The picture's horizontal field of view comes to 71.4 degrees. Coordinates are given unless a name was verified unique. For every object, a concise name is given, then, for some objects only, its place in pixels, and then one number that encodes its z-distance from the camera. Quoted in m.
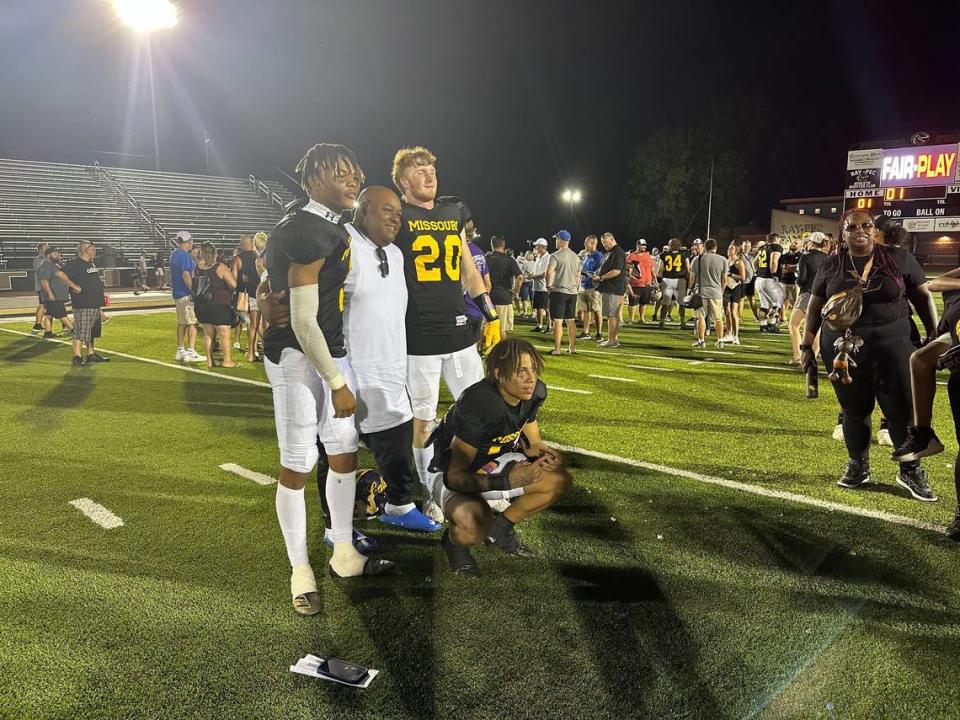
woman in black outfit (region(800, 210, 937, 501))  4.30
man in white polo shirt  3.55
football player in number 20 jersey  3.96
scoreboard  28.66
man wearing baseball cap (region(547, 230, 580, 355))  10.95
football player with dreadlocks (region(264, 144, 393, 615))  2.78
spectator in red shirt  15.21
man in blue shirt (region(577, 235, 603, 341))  12.53
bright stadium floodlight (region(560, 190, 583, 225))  41.59
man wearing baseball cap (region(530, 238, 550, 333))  14.17
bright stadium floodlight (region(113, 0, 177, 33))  32.94
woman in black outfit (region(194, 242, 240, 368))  9.76
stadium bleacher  30.59
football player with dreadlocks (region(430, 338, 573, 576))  3.18
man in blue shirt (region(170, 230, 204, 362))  10.52
